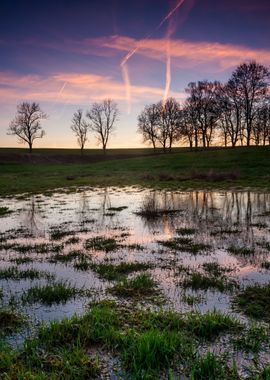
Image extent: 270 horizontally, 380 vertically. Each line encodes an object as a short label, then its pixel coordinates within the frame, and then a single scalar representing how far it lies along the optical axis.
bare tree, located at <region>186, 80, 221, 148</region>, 82.00
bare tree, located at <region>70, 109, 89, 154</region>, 107.06
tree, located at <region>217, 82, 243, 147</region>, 71.12
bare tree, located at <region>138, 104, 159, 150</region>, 96.44
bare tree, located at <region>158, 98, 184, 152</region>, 91.44
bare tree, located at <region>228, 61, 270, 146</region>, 67.33
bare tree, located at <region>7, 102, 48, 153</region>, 94.50
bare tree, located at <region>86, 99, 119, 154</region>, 102.06
